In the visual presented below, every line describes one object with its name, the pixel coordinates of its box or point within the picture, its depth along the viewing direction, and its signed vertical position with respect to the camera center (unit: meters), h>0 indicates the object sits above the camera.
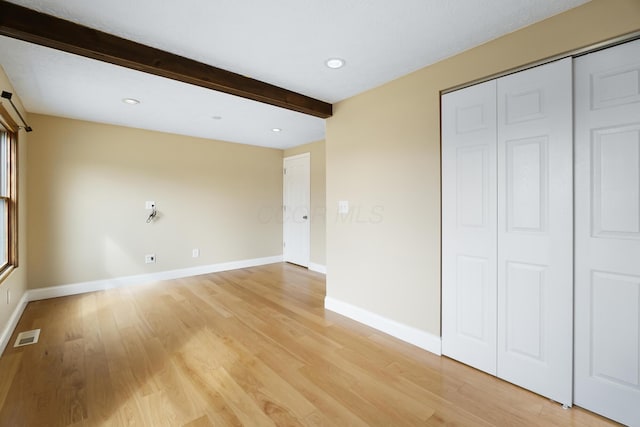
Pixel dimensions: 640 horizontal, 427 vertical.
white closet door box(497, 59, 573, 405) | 1.68 -0.14
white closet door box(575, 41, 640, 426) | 1.49 -0.14
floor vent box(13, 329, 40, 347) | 2.43 -1.15
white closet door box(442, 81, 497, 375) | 2.00 -0.13
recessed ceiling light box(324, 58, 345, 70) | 2.22 +1.21
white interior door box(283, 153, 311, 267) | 5.32 +0.02
